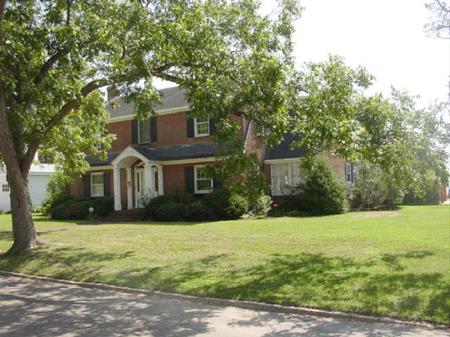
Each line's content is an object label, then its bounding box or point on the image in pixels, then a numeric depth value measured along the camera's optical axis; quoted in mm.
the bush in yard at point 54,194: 31155
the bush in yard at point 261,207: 25391
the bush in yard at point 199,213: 24406
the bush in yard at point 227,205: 24391
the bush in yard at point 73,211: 28422
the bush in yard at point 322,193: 26016
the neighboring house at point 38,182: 41688
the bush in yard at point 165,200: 26094
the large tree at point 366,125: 11172
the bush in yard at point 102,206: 28672
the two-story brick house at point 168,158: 28312
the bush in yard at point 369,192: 29688
